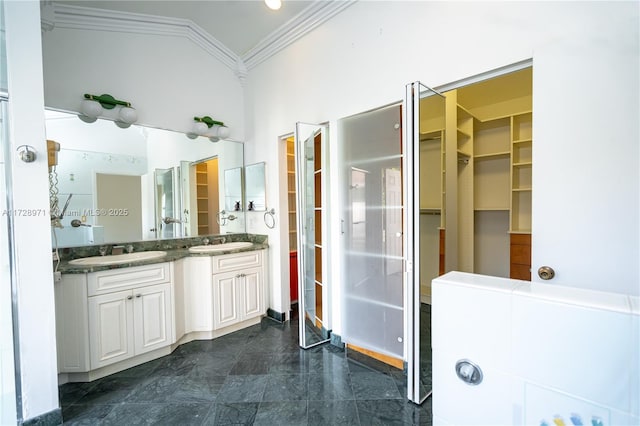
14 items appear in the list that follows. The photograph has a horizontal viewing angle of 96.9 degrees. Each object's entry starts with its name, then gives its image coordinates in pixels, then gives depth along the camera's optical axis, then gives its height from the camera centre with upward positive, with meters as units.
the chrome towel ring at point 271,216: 3.34 -0.11
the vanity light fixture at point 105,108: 2.50 +0.93
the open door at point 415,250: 1.72 -0.29
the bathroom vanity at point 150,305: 2.09 -0.85
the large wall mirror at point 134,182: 2.43 +0.28
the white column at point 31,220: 1.63 -0.05
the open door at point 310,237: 2.63 -0.30
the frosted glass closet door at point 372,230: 2.20 -0.20
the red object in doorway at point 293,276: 3.81 -0.93
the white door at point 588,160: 1.27 +0.20
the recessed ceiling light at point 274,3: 2.28 +1.65
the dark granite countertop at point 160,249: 2.12 -0.41
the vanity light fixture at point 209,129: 3.26 +0.94
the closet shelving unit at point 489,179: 3.21 +0.30
